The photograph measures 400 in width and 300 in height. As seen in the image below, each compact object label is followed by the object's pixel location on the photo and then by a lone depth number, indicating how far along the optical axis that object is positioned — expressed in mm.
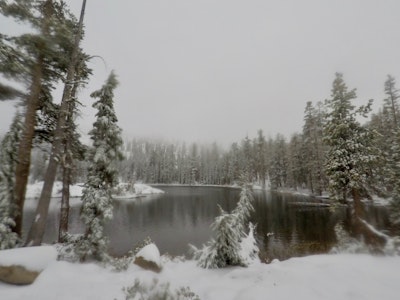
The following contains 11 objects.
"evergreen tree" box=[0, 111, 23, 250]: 7594
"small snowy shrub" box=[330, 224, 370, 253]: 8805
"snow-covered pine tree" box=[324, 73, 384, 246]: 13648
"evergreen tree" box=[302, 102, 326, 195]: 44156
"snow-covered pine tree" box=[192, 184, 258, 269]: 8344
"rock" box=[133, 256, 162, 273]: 8062
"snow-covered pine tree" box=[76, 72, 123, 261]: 8922
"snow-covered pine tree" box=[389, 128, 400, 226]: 9195
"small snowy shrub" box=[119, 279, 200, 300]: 4508
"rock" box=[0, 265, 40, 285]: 5500
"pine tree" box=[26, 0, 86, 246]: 7734
